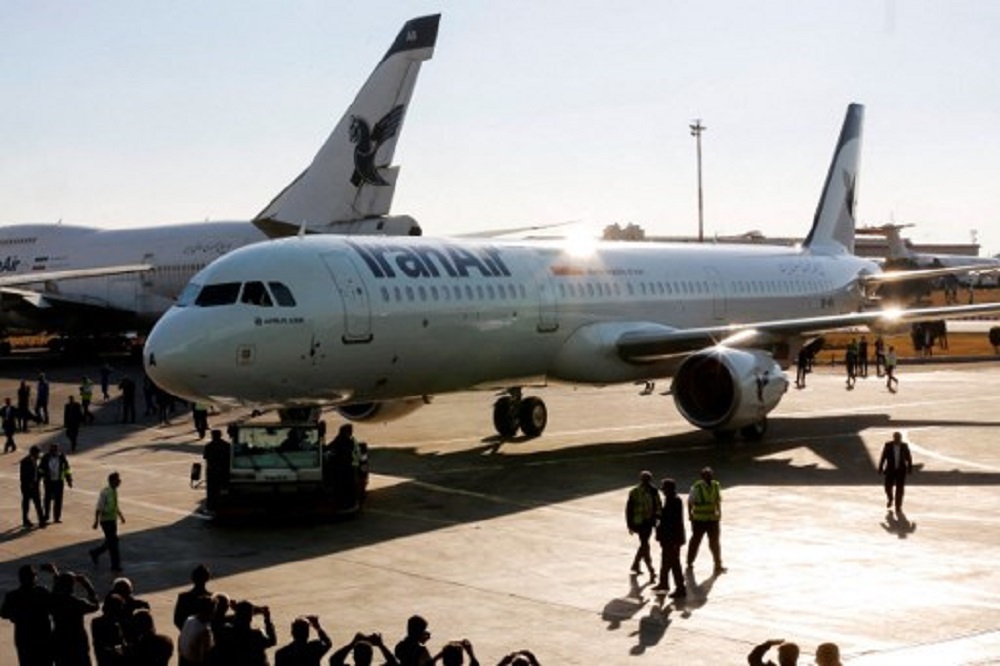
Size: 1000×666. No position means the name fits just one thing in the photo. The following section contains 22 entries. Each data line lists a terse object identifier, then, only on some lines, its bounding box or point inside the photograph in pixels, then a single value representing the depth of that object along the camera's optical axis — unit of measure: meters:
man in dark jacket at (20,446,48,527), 23.42
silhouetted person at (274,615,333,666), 10.27
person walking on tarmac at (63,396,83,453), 34.53
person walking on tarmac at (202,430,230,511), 23.27
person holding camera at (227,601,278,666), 10.59
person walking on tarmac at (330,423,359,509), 23.67
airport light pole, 108.09
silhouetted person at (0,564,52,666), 12.41
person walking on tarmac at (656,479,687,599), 17.48
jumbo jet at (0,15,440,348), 52.62
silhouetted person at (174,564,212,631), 12.27
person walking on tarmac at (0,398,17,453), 35.22
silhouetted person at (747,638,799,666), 9.12
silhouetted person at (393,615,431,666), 10.43
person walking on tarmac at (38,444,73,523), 23.62
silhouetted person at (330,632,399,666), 9.84
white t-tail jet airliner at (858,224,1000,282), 116.73
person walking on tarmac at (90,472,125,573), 19.62
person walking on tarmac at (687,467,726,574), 18.89
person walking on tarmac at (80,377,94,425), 41.25
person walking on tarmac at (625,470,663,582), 18.55
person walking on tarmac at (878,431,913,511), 23.05
